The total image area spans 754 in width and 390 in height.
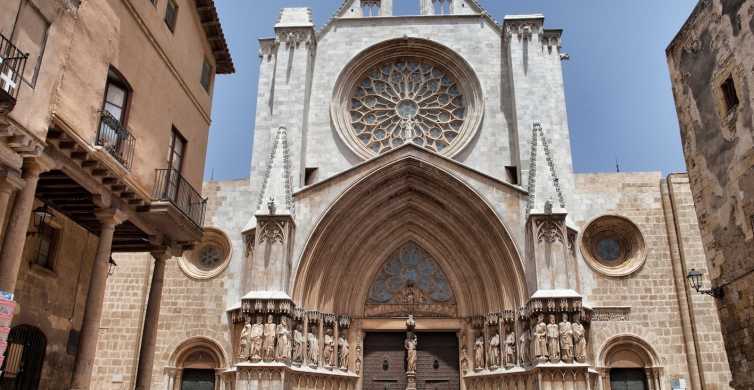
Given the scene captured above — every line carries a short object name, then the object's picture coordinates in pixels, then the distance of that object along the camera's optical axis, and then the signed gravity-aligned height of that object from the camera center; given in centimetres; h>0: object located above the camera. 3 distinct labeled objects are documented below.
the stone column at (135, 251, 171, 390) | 1059 +137
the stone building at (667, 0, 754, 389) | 1016 +453
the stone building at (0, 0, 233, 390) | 690 +330
